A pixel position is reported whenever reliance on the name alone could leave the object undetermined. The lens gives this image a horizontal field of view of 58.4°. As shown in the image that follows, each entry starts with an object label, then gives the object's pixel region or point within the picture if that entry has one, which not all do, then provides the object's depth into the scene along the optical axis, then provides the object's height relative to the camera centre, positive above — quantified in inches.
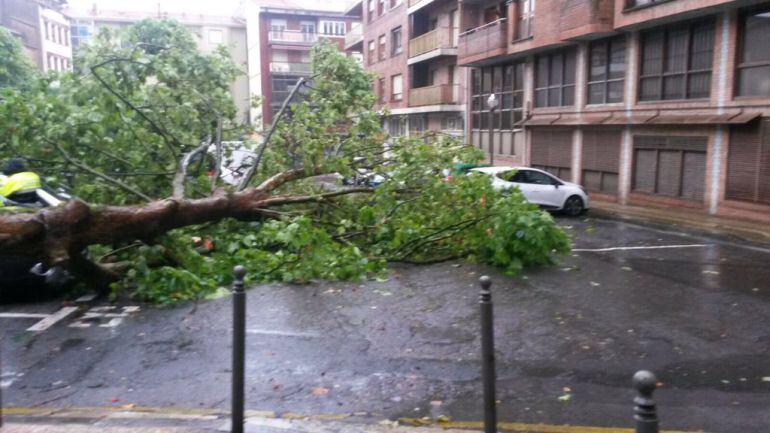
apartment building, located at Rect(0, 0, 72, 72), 1948.8 +312.1
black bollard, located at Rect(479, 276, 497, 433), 155.0 -54.2
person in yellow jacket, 302.0 -24.2
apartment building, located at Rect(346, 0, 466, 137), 1368.1 +155.5
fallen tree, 338.3 -33.2
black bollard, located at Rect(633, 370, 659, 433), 109.3 -43.5
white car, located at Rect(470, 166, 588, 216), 733.3 -63.1
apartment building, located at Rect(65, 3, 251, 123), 2458.2 +391.9
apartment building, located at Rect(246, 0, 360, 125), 2246.6 +310.8
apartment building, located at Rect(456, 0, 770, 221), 697.6 +45.4
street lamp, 981.9 +10.8
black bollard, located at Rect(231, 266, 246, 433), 163.2 -53.0
